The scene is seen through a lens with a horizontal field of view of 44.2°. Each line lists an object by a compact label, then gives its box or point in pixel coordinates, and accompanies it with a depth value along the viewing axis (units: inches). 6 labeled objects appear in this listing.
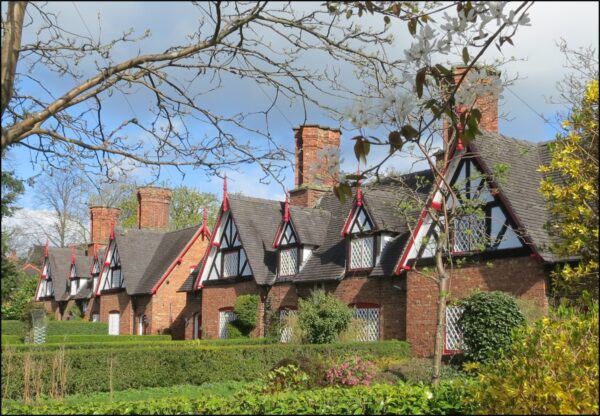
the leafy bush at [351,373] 525.0
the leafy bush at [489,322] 638.5
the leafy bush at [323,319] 855.1
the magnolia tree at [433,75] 197.6
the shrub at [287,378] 480.3
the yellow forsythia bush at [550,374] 259.6
